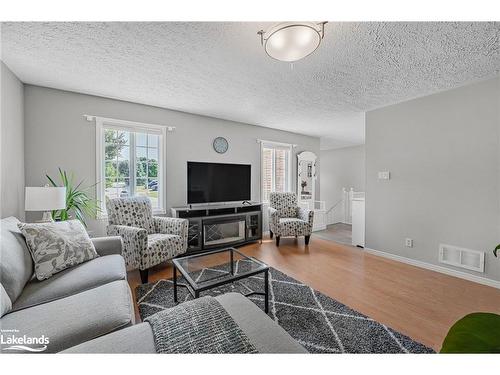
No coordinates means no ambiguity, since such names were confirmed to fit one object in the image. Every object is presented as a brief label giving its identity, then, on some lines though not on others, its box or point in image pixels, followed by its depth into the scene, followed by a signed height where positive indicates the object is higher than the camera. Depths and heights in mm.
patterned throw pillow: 1473 -451
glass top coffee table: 1535 -726
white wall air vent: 2371 -831
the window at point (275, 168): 4492 +398
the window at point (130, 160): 2910 +365
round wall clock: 3814 +743
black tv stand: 3213 -634
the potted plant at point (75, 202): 2430 -201
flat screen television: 3467 +62
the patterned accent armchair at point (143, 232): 2293 -567
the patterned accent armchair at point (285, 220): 3693 -614
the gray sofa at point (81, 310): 837 -632
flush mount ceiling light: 1370 +976
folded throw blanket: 785 -586
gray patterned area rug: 1416 -1051
